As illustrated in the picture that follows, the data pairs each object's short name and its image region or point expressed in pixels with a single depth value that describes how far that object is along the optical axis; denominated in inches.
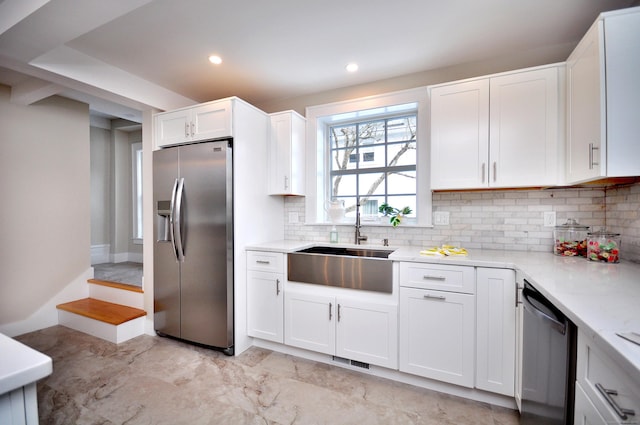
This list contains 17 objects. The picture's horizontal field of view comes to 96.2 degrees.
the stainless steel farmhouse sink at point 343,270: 81.5
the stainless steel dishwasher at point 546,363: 40.8
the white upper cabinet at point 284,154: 112.0
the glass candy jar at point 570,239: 79.2
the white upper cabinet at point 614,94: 55.6
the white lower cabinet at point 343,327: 81.3
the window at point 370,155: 103.7
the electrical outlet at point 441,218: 98.6
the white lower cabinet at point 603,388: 27.7
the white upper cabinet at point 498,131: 77.1
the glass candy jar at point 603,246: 68.6
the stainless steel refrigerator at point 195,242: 95.5
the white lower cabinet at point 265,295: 96.7
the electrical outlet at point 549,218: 85.9
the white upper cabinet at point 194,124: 97.5
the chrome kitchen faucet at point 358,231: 107.3
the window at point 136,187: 198.5
